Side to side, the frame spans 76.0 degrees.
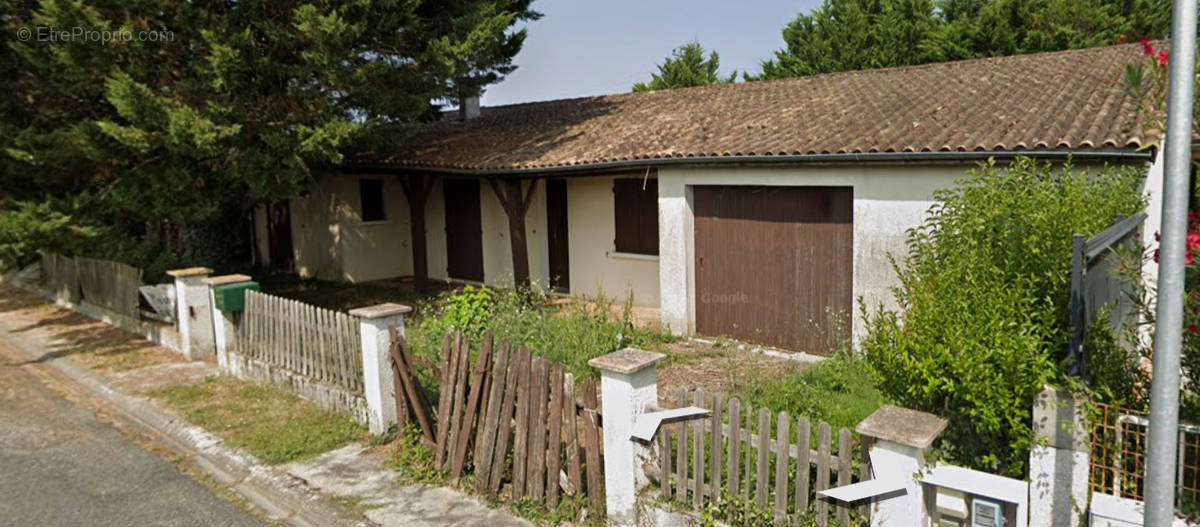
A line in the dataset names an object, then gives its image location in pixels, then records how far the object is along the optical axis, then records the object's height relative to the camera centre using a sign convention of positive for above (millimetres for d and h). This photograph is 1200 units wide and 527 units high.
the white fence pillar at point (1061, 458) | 3334 -1236
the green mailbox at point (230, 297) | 8352 -1016
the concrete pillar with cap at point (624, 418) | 4492 -1345
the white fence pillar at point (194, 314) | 8938 -1294
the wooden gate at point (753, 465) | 3842 -1515
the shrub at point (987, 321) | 3518 -681
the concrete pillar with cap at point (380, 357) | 6195 -1294
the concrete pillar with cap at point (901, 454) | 3404 -1224
